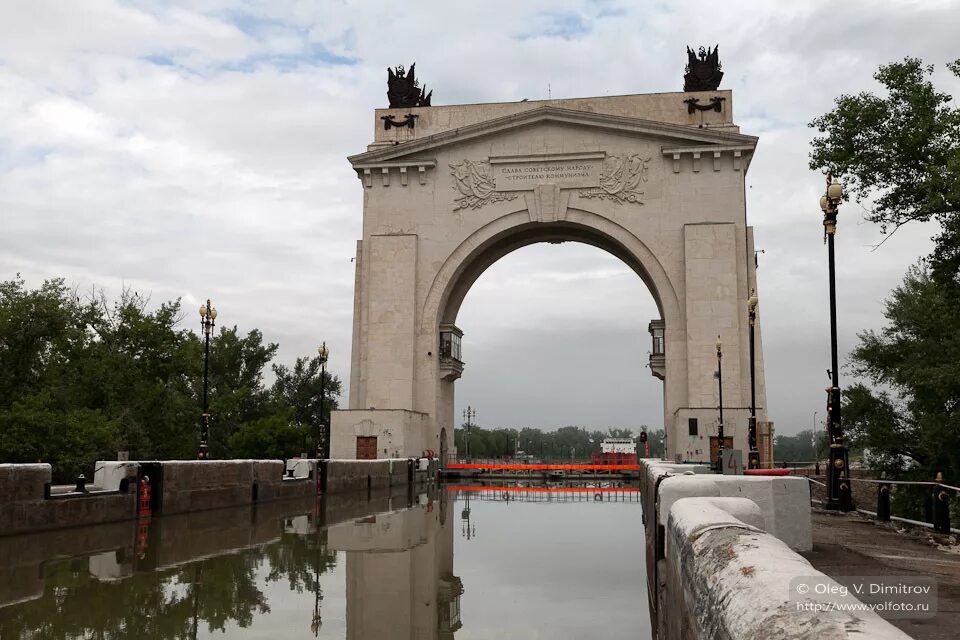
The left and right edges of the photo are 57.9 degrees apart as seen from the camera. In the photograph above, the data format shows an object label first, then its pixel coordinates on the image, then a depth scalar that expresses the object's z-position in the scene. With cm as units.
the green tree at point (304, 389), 6078
